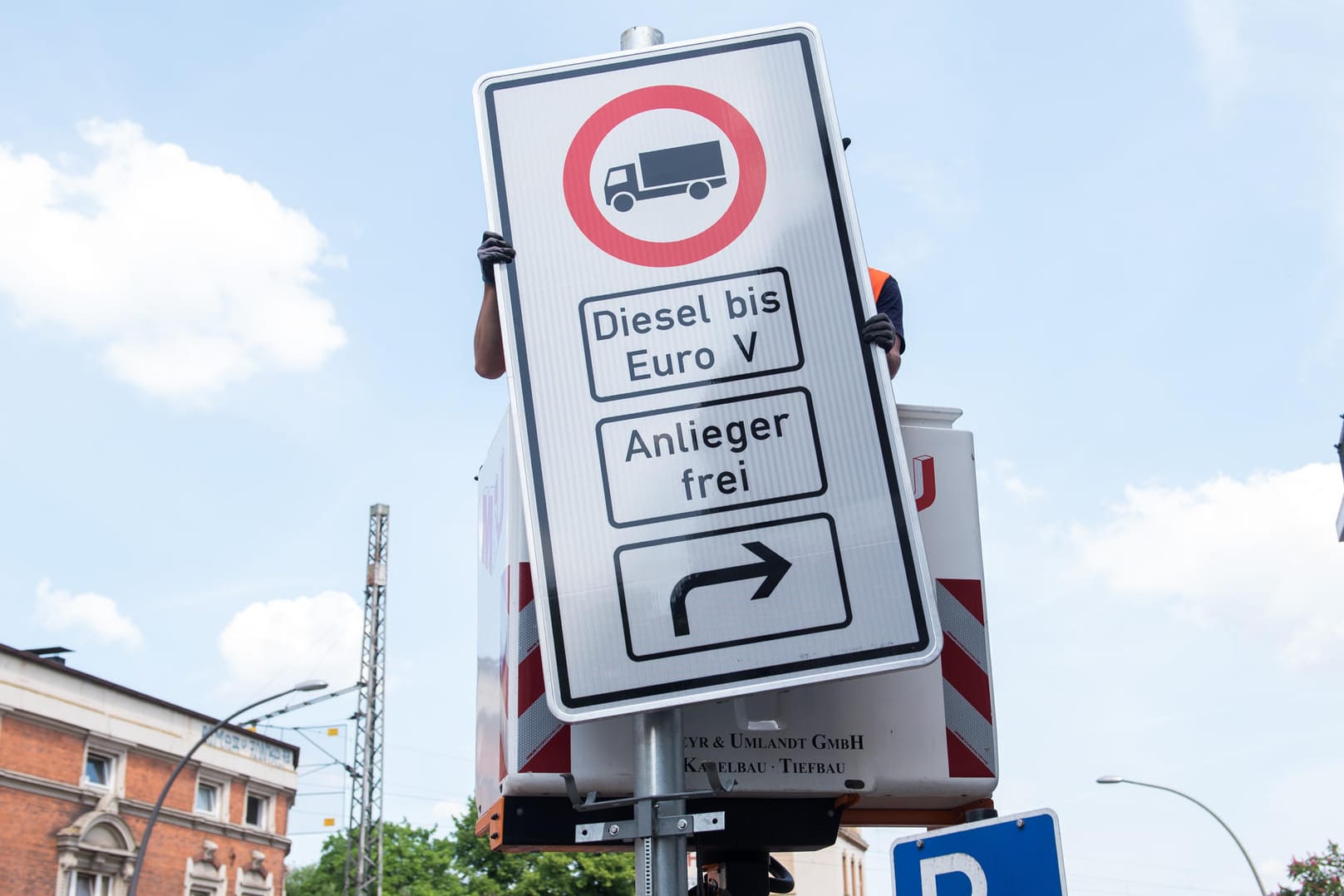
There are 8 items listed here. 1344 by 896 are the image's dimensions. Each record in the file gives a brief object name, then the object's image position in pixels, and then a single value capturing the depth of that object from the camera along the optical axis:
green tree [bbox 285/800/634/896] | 43.66
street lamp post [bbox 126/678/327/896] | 19.61
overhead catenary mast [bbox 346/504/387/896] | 44.66
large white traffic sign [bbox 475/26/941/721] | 2.64
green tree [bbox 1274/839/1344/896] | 31.78
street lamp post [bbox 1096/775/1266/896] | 25.07
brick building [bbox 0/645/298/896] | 30.92
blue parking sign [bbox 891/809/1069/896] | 2.74
